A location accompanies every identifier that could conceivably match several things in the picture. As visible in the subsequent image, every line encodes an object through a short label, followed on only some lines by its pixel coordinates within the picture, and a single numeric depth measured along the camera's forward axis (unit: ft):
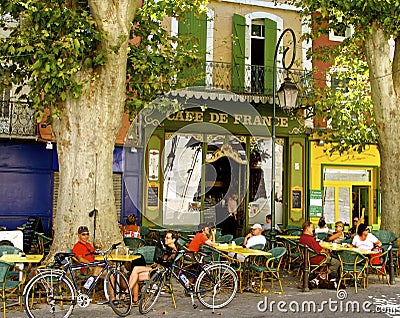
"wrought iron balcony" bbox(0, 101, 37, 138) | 52.85
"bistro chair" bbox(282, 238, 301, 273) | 43.88
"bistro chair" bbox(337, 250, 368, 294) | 35.91
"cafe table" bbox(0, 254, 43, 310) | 29.81
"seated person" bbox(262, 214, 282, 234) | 52.79
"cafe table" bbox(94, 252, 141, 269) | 30.70
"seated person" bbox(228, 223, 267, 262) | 37.74
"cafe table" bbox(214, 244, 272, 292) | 34.42
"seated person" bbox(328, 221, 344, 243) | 44.52
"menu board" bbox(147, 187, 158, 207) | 56.44
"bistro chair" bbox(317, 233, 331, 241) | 47.51
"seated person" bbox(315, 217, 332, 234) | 50.27
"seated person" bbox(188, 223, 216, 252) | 37.83
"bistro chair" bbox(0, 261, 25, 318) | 27.20
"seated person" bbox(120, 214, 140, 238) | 45.47
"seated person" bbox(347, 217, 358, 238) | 50.78
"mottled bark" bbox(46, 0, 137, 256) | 33.04
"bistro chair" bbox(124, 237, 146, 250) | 40.37
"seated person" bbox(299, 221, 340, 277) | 36.73
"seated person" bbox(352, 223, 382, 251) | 38.73
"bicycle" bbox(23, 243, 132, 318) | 27.37
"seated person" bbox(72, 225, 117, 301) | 29.68
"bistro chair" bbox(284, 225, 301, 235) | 52.80
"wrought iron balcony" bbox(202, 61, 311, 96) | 57.21
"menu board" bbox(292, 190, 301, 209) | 60.80
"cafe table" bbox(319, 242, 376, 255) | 36.76
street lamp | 40.16
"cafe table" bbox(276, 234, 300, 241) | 46.45
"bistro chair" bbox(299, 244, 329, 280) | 36.51
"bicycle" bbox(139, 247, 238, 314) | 29.55
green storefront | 56.70
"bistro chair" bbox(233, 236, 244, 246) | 42.19
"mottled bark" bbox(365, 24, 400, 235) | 43.80
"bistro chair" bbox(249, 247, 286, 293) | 34.76
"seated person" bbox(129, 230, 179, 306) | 30.01
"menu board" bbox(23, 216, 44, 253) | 45.80
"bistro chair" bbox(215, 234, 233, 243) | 44.42
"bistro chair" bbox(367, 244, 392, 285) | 37.96
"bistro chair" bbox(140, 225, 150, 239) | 50.15
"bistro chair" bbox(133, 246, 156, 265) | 32.27
